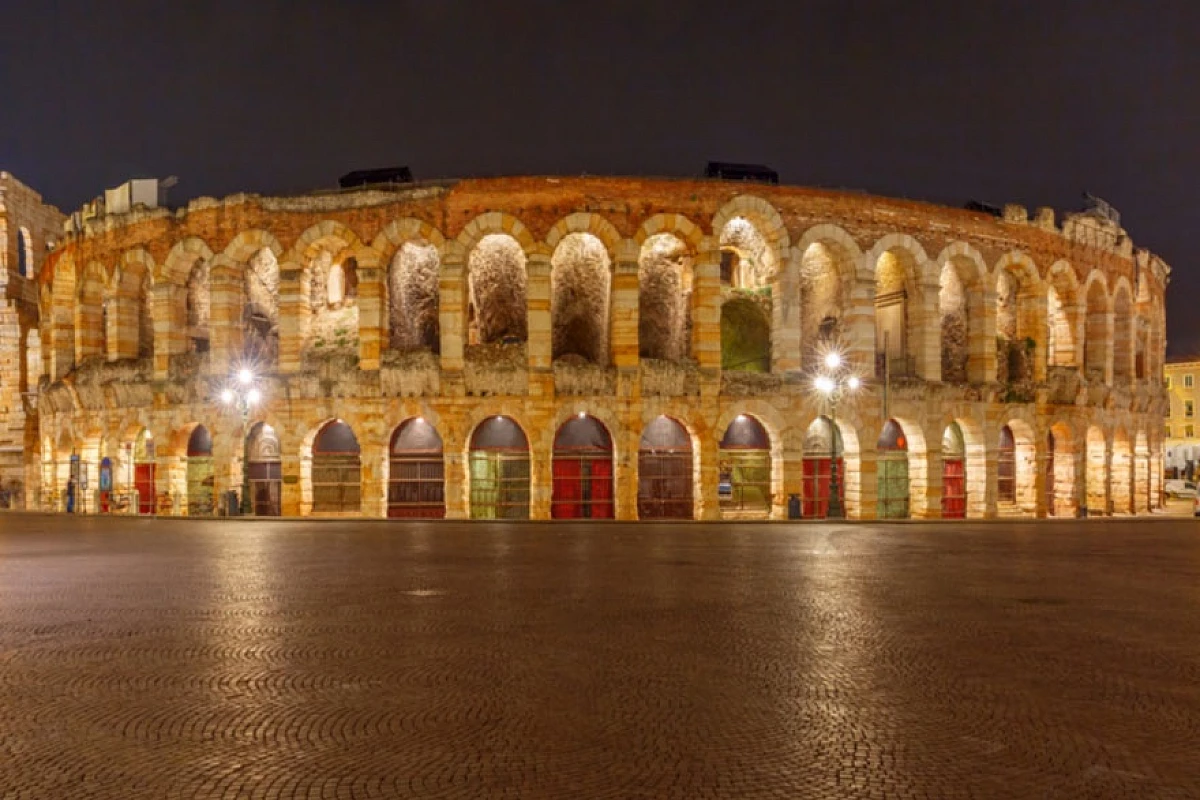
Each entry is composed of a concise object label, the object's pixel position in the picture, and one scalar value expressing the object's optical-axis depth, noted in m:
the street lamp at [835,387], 24.19
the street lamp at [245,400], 25.67
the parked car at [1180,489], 47.28
